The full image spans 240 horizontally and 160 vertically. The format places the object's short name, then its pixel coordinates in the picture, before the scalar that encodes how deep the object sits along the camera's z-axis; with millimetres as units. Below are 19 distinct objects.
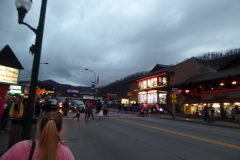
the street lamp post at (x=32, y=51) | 4621
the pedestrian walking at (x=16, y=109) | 9087
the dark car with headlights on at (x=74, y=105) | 24423
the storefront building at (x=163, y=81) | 33594
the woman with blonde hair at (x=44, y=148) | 1583
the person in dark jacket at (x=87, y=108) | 14852
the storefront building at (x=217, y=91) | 22562
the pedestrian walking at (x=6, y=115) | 8500
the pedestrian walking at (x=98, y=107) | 18394
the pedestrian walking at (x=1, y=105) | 5786
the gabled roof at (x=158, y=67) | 39041
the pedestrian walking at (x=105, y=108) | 19422
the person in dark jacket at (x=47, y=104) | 15948
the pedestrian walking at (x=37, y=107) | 15573
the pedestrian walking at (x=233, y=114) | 19009
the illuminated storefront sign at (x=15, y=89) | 26803
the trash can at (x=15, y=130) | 4878
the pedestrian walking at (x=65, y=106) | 18484
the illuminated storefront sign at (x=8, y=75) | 17875
